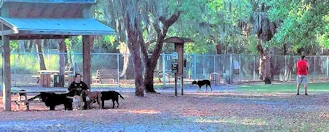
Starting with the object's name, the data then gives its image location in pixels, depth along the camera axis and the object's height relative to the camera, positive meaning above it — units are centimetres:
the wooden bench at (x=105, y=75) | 3252 -82
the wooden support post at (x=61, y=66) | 2509 -19
